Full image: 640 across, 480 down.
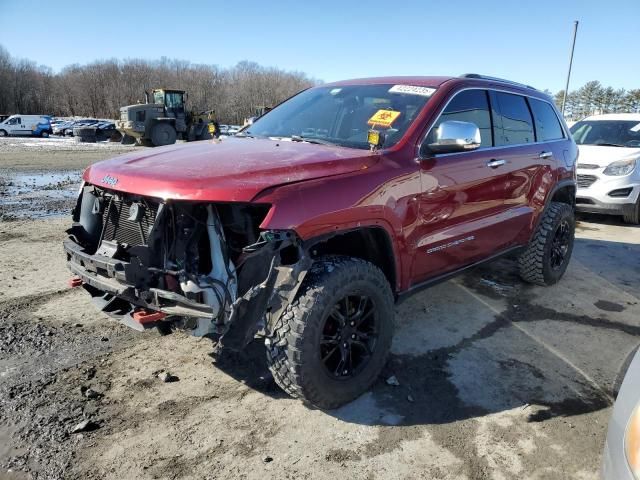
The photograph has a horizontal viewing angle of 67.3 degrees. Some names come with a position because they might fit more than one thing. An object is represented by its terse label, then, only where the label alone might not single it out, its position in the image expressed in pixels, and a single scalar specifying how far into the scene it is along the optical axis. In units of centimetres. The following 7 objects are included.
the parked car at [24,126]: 3684
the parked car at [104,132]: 3247
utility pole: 2080
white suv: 793
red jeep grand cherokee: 251
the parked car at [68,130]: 4025
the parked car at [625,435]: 155
